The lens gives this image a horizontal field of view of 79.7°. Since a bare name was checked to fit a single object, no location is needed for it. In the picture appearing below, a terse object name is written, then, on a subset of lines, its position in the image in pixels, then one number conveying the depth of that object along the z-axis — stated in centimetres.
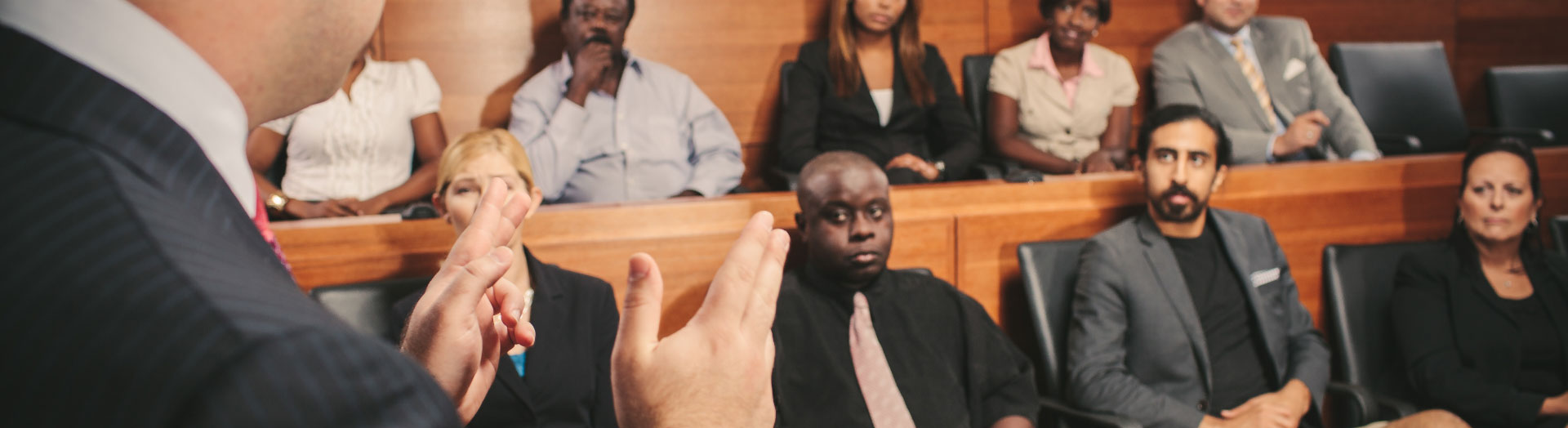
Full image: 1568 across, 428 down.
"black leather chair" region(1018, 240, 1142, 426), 204
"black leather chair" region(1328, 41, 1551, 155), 353
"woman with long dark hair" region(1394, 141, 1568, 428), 201
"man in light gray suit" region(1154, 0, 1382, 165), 317
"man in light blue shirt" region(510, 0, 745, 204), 264
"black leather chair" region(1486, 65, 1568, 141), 361
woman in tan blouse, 316
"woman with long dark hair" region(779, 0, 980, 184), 288
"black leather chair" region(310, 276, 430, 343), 170
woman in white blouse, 259
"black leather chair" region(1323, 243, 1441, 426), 223
